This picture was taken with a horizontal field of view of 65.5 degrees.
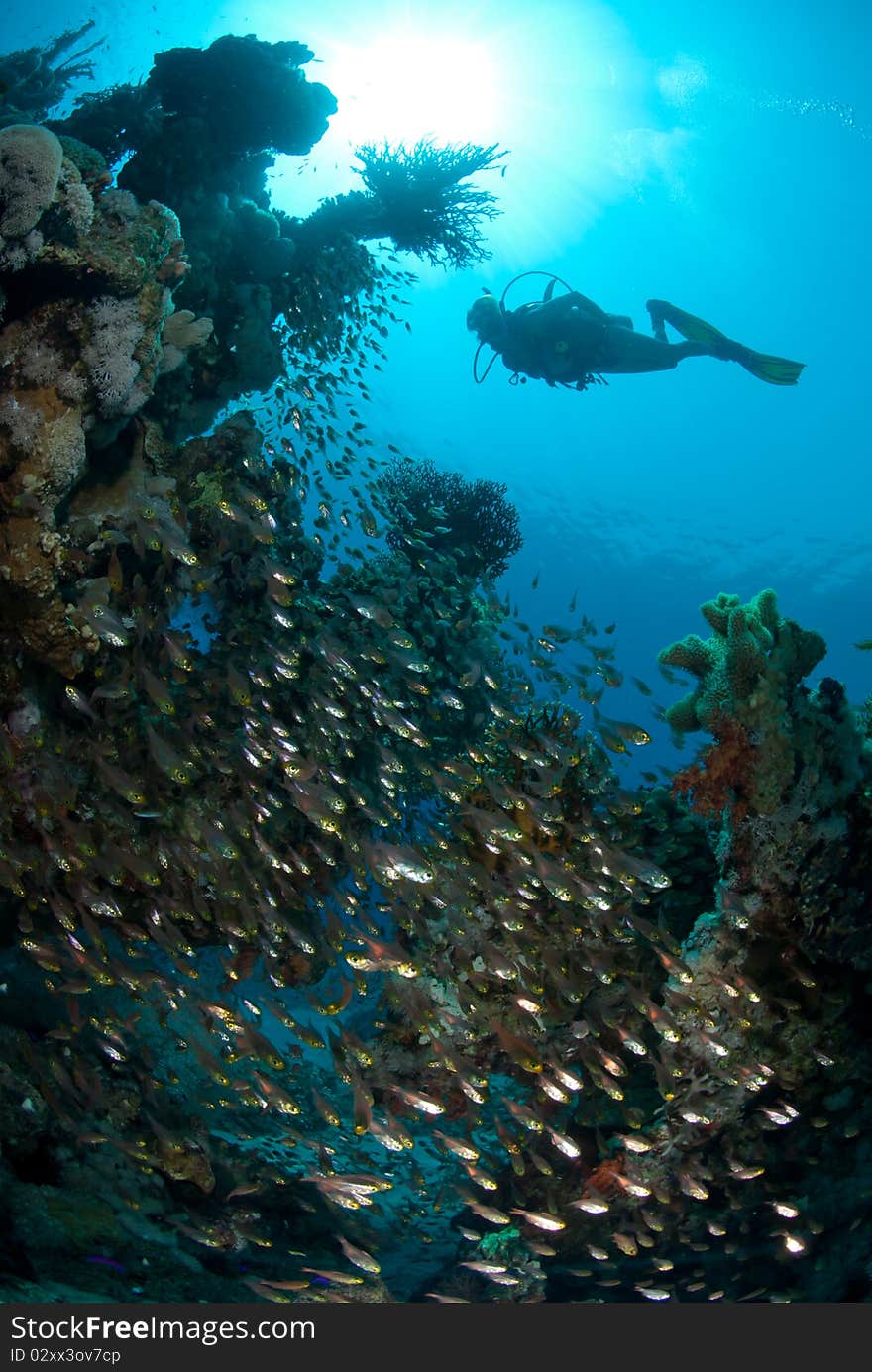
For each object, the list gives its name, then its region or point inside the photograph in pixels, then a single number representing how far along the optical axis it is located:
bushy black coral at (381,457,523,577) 13.02
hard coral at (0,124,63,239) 5.97
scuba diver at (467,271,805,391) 11.74
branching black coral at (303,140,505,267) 11.12
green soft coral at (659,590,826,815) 6.19
